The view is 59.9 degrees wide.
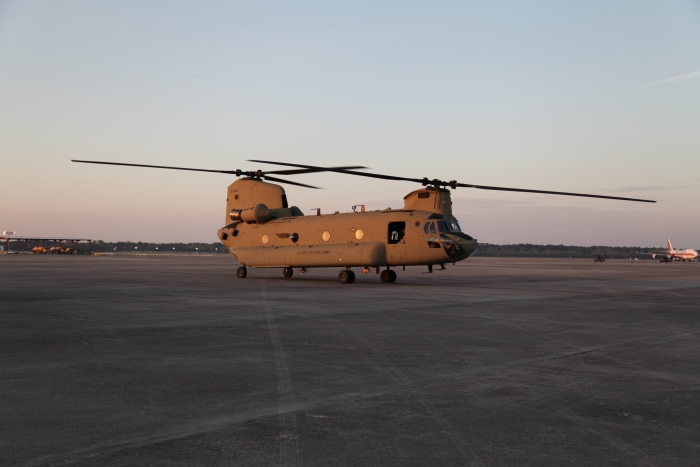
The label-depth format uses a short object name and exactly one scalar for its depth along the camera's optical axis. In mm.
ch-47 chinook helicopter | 25125
